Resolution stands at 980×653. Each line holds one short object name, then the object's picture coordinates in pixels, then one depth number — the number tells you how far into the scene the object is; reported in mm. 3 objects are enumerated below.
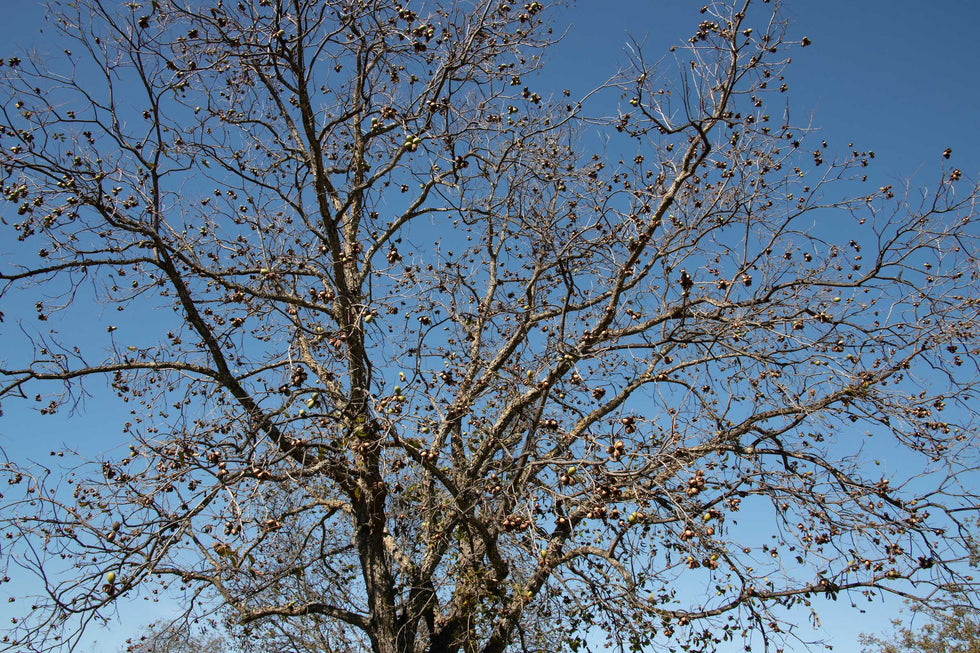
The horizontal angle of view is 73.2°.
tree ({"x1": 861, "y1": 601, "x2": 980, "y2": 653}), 14898
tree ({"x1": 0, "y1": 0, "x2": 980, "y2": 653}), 4527
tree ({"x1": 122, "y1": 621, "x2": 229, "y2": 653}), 5355
